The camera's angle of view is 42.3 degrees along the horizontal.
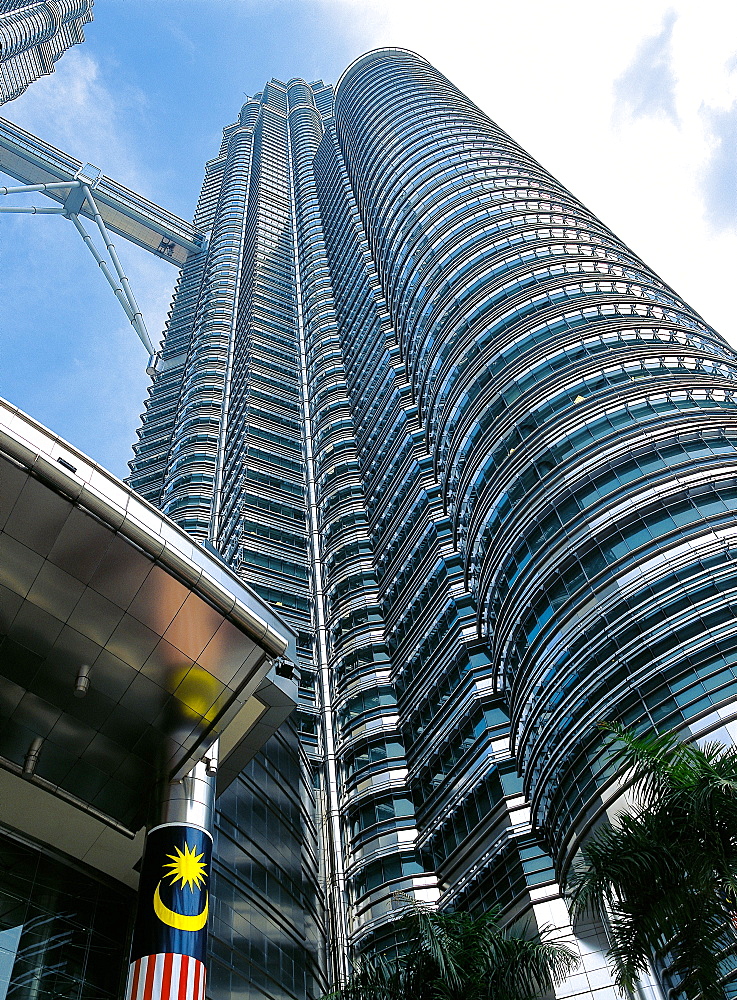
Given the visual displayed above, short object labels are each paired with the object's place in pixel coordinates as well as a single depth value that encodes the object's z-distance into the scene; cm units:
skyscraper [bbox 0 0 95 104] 12662
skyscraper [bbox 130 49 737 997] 3281
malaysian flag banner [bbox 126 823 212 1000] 2078
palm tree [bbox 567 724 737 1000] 1658
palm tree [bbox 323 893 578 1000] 2227
